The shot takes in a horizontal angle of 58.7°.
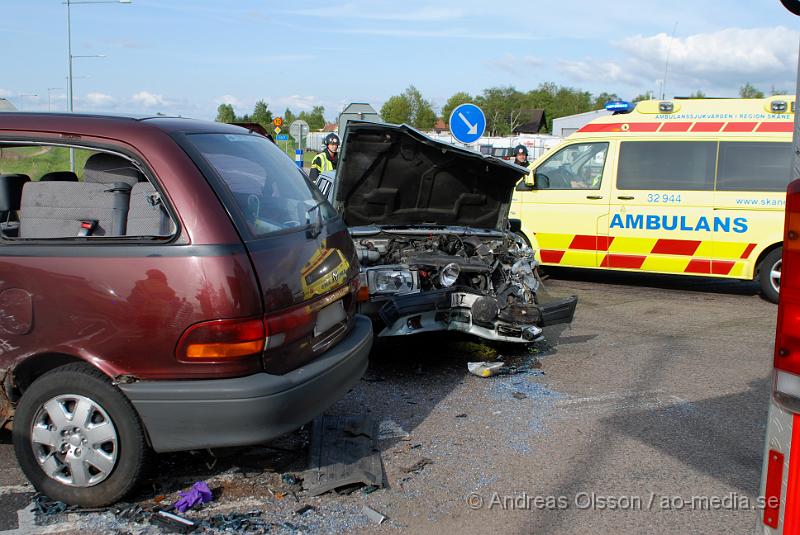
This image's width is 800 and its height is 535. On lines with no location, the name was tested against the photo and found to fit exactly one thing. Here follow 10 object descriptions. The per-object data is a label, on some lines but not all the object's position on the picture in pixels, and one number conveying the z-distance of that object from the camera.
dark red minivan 3.14
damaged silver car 5.42
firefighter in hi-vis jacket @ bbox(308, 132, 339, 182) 11.60
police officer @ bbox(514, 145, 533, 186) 11.75
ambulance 8.39
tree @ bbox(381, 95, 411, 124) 84.67
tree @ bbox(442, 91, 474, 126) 83.76
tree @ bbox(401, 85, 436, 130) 86.50
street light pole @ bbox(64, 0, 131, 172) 19.53
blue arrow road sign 11.48
